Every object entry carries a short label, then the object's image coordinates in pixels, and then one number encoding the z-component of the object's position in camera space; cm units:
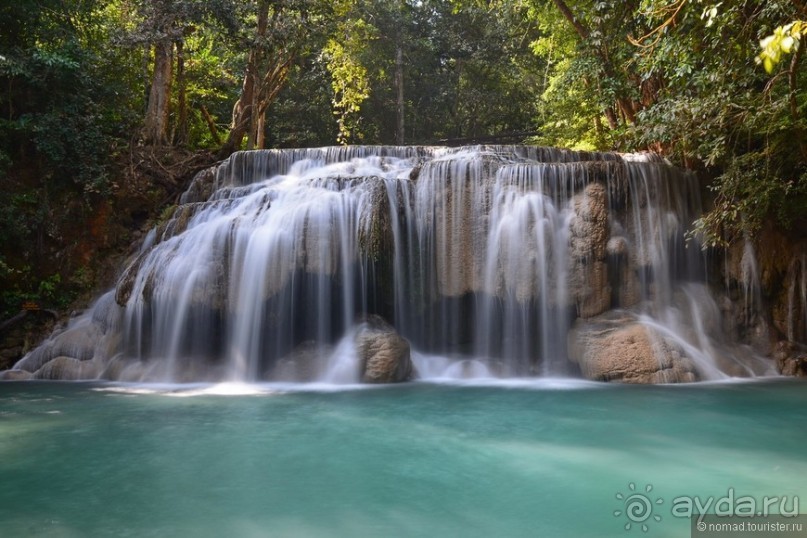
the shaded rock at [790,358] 1087
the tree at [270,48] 1680
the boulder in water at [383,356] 997
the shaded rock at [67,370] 1087
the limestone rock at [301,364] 1032
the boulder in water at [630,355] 977
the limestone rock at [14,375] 1095
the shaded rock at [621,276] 1133
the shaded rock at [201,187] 1445
